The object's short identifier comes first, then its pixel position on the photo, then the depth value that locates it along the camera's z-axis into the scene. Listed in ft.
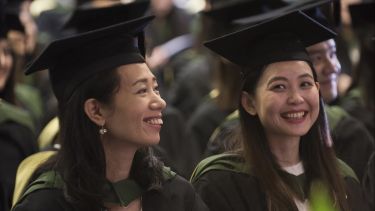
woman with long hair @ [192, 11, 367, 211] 25.33
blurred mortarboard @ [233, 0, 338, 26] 29.34
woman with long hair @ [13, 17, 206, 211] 23.03
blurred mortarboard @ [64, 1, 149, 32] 34.10
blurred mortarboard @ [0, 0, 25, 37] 34.46
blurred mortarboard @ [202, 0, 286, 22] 35.28
